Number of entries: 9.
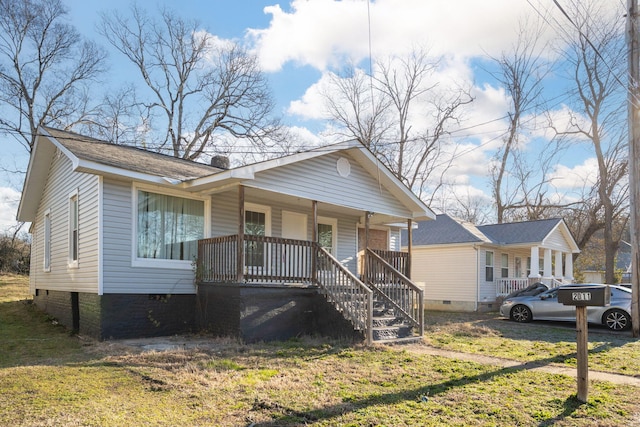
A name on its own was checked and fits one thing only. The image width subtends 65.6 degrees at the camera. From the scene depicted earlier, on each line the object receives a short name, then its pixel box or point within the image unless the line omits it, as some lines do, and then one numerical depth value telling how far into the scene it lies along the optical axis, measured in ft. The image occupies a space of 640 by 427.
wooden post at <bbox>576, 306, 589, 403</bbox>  19.99
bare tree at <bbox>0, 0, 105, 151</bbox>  88.69
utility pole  42.01
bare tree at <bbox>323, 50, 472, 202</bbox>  108.78
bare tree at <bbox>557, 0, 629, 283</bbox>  90.74
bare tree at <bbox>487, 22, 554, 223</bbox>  108.06
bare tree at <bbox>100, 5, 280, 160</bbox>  104.78
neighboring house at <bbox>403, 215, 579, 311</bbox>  71.10
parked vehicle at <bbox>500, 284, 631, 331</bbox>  46.45
